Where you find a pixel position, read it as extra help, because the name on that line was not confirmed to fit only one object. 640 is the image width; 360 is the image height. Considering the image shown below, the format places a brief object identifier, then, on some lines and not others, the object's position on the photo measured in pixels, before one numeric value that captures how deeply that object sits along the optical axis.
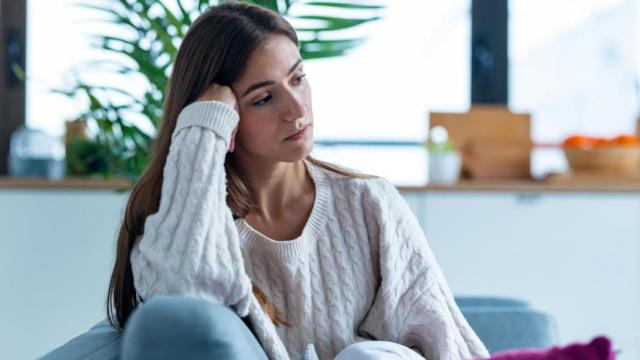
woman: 1.85
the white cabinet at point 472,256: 3.79
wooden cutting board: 4.13
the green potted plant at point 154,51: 2.43
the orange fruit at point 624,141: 4.11
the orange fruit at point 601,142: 4.10
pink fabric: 1.41
